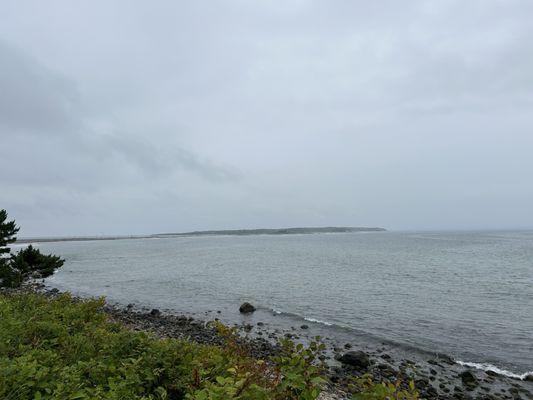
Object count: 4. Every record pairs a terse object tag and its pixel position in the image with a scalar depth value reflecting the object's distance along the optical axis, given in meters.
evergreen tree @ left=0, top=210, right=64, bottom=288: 21.73
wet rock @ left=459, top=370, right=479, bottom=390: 15.23
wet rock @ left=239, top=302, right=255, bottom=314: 29.56
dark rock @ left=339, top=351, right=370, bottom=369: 17.14
